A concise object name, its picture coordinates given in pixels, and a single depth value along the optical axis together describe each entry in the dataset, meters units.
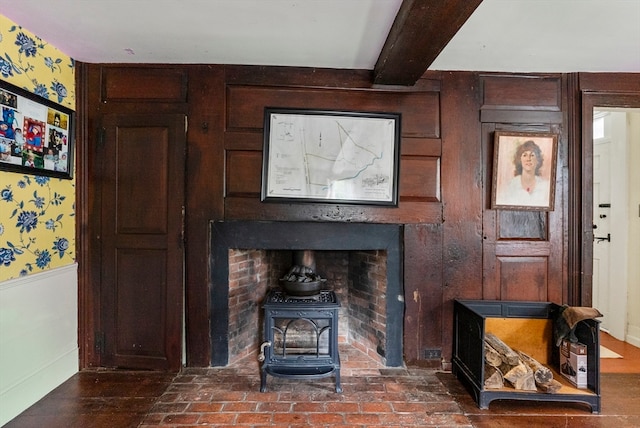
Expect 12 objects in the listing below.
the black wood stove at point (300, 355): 2.15
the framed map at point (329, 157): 2.33
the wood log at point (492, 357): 2.07
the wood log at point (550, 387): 1.93
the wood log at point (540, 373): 1.96
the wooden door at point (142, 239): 2.33
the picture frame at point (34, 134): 1.83
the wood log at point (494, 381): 1.99
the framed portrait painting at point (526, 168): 2.38
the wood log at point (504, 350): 2.03
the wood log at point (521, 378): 1.96
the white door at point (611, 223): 2.95
